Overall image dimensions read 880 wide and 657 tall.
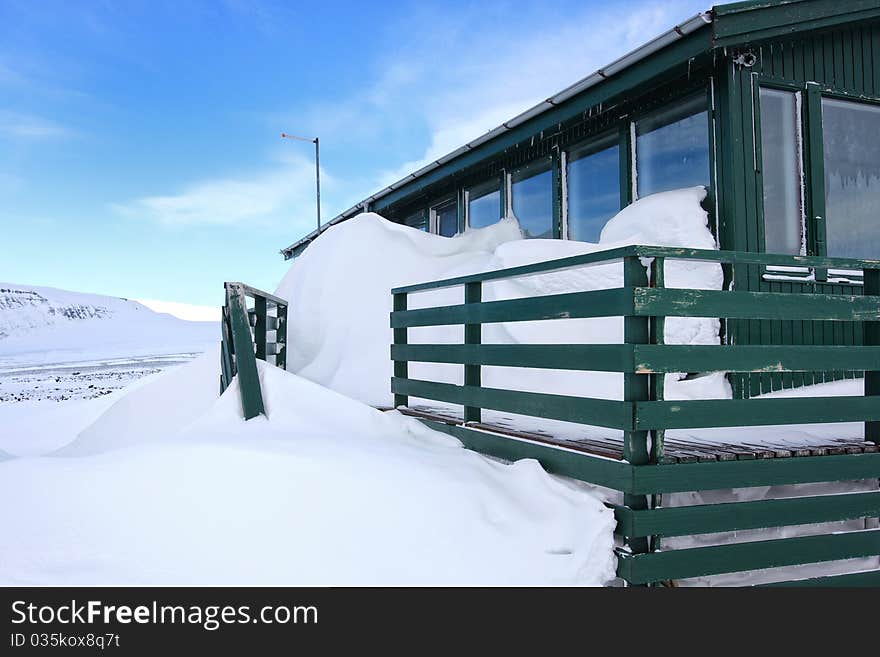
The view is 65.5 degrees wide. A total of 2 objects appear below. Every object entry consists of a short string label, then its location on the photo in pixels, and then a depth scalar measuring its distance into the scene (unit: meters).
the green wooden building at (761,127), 6.82
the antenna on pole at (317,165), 24.22
